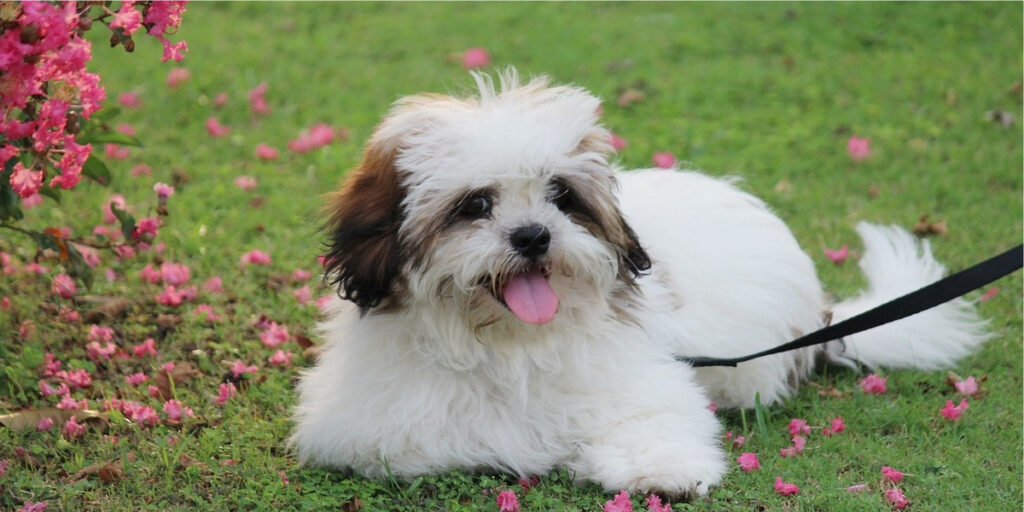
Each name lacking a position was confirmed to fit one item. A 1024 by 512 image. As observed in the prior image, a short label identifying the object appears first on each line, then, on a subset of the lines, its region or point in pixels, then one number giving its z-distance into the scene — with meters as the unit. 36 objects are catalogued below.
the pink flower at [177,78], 7.59
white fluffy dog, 3.08
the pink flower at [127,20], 3.14
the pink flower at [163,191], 4.27
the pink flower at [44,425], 3.74
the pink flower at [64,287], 4.64
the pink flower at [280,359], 4.32
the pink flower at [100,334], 4.38
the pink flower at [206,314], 4.63
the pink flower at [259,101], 7.38
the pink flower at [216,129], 6.98
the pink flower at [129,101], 7.36
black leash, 3.39
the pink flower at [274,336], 4.46
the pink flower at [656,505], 3.17
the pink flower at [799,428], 3.85
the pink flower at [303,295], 4.91
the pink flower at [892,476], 3.49
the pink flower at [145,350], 4.34
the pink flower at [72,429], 3.71
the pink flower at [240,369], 4.21
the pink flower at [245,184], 6.16
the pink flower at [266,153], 6.64
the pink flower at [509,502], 3.24
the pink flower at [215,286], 4.92
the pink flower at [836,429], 3.85
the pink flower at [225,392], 4.02
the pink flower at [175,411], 3.84
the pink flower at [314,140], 6.76
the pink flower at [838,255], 5.45
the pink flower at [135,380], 4.12
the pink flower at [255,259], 5.22
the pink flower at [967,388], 4.16
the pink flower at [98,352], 4.27
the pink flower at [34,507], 3.21
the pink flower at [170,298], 4.73
